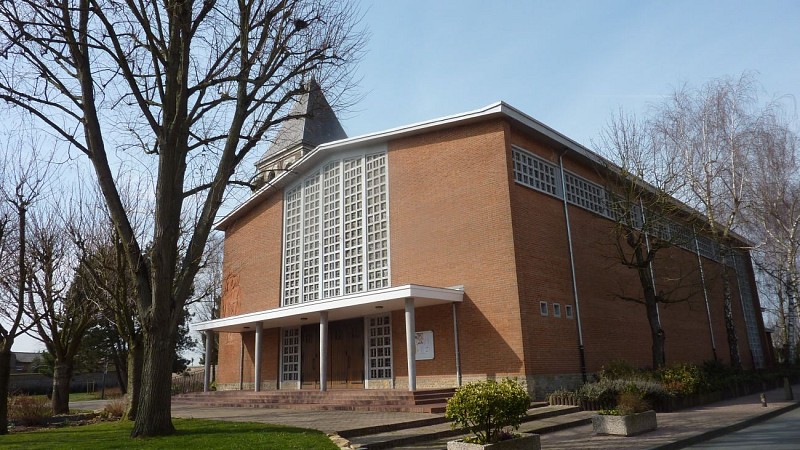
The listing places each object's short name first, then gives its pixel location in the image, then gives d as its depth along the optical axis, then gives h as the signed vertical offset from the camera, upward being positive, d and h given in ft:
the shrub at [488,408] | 26.23 -2.19
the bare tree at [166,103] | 32.04 +16.35
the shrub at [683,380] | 53.36 -2.66
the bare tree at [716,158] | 70.73 +23.99
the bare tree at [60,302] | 58.80 +8.53
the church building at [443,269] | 54.29 +10.43
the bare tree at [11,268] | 41.76 +10.74
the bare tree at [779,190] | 73.20 +20.53
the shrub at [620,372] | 53.36 -1.65
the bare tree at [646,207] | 59.98 +15.92
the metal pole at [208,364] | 77.36 +1.03
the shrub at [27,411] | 55.67 -3.19
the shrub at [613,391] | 48.55 -3.10
